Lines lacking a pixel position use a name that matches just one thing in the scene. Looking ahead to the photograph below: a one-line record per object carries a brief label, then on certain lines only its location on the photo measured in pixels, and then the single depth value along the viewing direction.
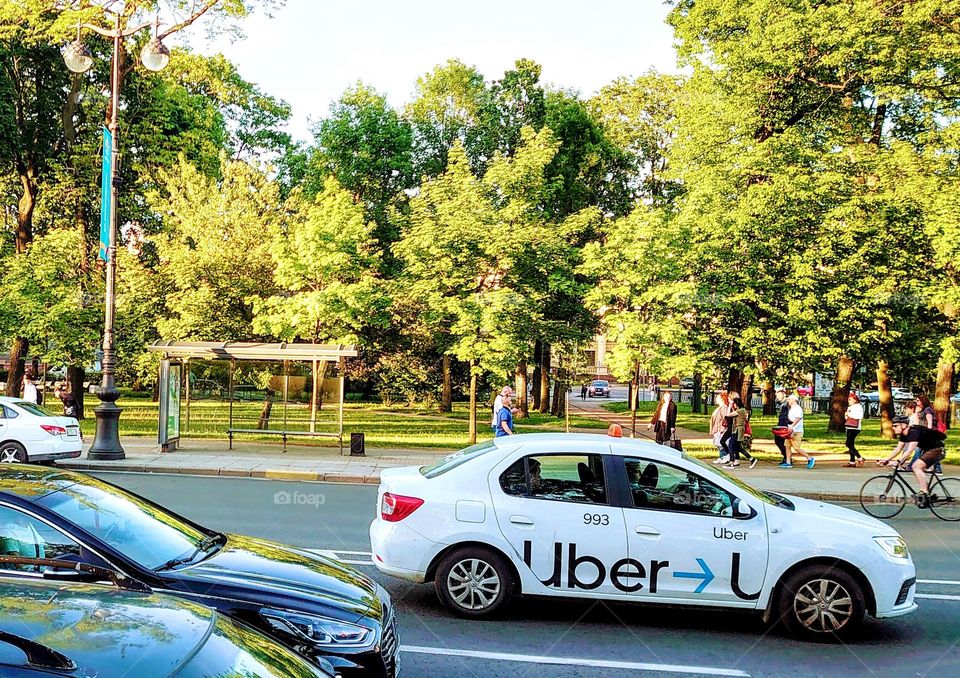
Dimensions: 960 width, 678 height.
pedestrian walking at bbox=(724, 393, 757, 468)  20.62
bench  20.77
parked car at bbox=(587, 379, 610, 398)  69.56
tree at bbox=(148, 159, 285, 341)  25.94
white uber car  6.86
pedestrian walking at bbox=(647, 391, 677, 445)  20.12
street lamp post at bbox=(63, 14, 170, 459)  17.55
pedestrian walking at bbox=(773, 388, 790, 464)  20.94
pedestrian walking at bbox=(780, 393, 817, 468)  20.72
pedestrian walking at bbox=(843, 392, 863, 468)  21.25
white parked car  15.53
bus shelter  20.36
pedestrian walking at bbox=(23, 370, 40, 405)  20.50
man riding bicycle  13.63
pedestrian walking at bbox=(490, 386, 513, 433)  18.26
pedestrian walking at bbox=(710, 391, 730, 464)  20.67
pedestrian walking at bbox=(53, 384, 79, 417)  22.19
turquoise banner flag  18.05
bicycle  13.80
